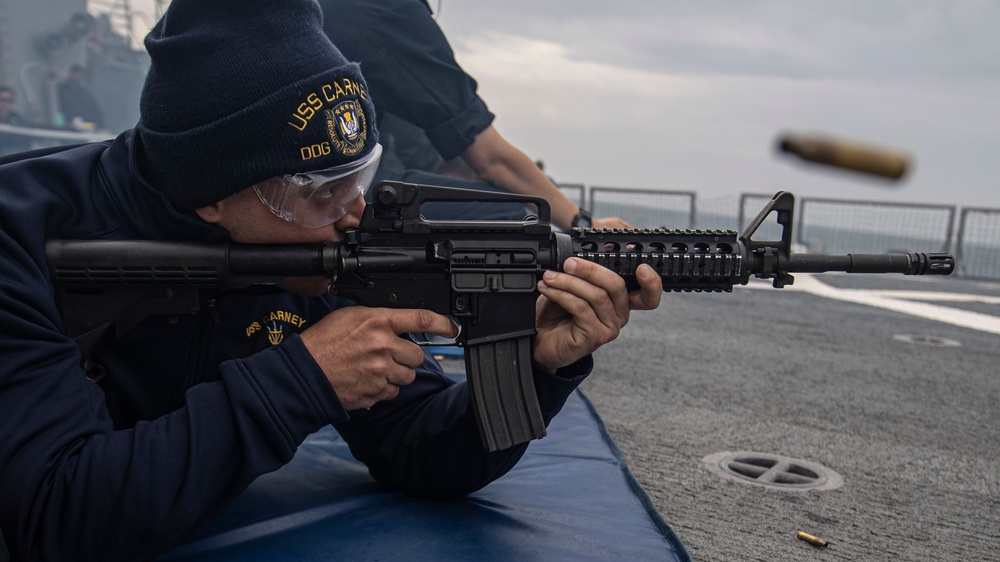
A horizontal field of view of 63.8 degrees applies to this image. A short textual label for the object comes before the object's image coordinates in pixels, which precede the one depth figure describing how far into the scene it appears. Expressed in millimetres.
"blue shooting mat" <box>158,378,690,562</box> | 1901
